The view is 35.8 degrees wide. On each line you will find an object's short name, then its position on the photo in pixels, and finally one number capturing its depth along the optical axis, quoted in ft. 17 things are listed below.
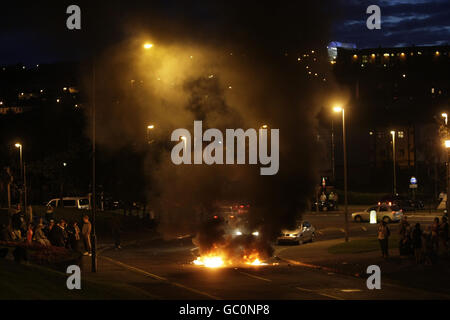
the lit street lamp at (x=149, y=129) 132.98
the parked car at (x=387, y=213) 177.37
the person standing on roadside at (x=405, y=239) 96.78
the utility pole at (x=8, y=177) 151.04
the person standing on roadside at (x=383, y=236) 95.96
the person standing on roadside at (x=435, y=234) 94.07
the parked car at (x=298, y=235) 128.16
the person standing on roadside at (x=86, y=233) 97.54
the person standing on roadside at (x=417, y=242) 90.02
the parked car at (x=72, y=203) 186.39
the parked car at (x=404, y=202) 222.07
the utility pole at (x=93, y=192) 83.25
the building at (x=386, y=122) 317.83
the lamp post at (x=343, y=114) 126.32
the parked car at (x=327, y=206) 231.09
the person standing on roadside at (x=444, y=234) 97.24
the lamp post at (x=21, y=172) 176.81
